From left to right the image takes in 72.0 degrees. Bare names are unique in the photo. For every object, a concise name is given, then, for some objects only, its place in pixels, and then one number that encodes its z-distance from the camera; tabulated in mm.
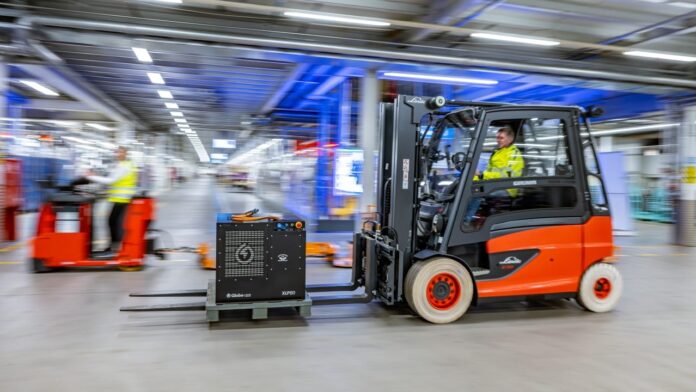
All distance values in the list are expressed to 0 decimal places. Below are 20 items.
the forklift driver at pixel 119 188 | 7027
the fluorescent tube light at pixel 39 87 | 14867
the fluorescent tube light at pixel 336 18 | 7527
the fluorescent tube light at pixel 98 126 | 23734
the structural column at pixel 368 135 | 9469
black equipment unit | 4309
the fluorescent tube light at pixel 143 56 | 9680
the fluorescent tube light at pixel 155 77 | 12233
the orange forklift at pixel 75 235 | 6492
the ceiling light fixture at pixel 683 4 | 7328
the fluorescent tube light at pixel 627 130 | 18625
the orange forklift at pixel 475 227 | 4527
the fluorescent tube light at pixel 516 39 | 8422
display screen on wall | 10648
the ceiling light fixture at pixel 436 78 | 9992
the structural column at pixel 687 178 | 11031
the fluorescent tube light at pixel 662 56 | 9188
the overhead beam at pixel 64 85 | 11828
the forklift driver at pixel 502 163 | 4691
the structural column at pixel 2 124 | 8227
